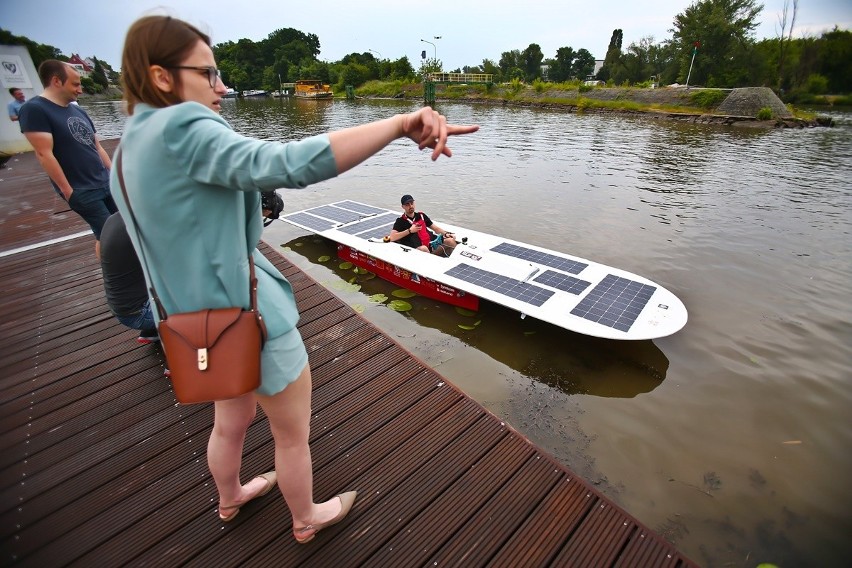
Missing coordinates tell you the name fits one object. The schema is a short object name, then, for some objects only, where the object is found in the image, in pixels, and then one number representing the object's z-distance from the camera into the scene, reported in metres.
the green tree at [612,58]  57.94
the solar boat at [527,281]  5.48
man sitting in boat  7.70
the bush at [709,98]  32.16
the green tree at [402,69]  68.75
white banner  12.73
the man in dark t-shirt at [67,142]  3.62
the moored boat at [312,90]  68.53
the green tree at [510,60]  80.06
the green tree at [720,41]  38.91
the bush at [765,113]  28.04
